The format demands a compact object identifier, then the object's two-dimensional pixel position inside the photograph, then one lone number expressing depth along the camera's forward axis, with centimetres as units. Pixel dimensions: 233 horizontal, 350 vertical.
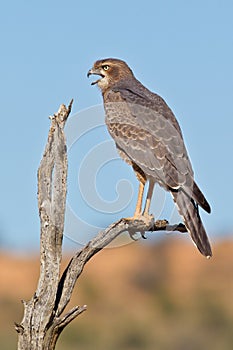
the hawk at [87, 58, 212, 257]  1987
